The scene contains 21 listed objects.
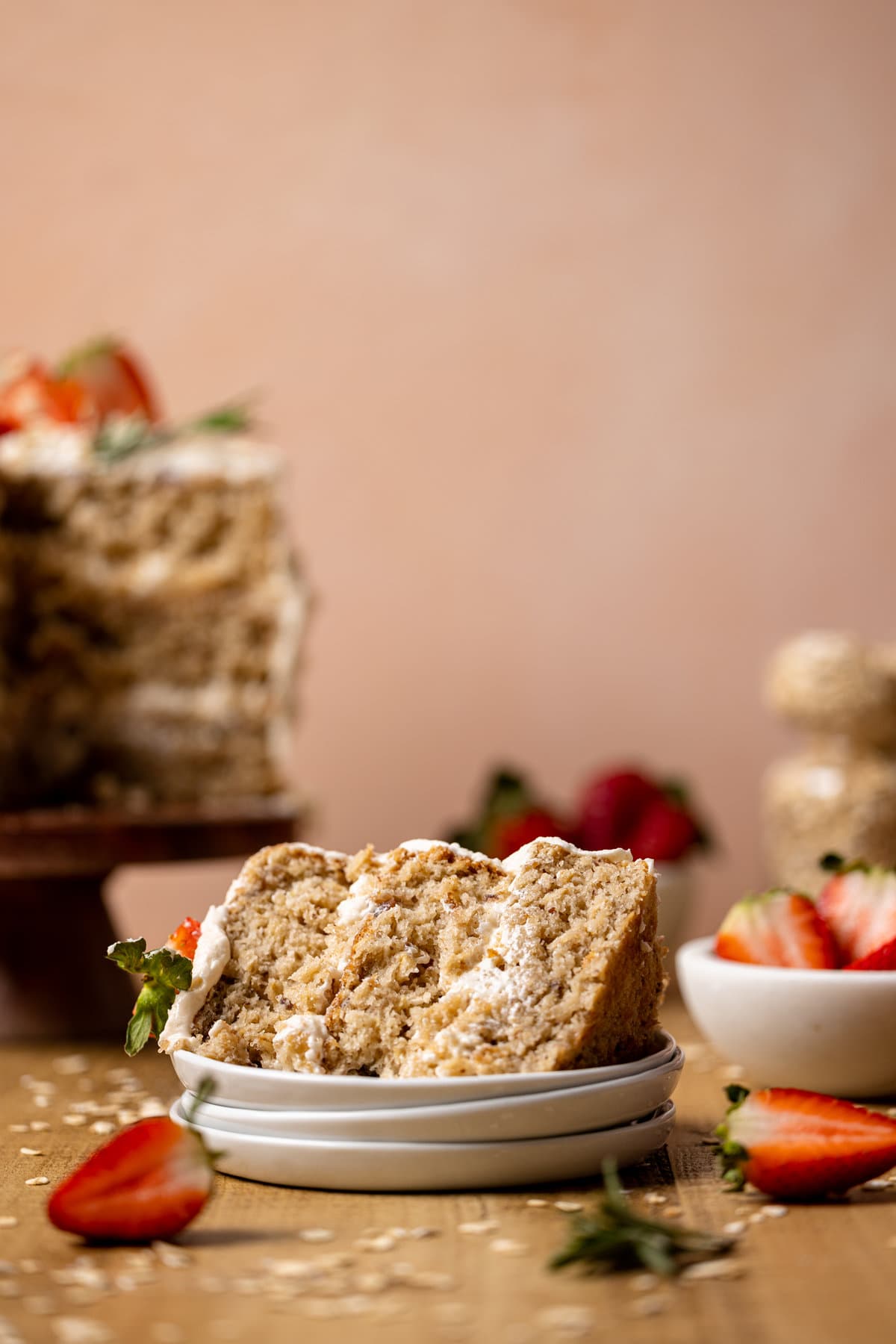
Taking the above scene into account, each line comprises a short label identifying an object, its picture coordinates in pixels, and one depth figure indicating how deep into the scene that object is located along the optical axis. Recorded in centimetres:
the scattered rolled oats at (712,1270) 76
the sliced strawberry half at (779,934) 94
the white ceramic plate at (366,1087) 80
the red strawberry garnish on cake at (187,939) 87
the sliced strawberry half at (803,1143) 81
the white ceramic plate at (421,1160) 81
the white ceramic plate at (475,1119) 80
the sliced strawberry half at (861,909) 95
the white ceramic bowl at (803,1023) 92
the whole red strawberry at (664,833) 125
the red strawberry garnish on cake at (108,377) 128
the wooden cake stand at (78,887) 108
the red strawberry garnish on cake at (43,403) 128
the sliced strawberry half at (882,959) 94
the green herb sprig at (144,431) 125
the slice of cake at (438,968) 82
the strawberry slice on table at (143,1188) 77
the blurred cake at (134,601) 125
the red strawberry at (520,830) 123
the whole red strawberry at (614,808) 127
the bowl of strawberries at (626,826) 124
